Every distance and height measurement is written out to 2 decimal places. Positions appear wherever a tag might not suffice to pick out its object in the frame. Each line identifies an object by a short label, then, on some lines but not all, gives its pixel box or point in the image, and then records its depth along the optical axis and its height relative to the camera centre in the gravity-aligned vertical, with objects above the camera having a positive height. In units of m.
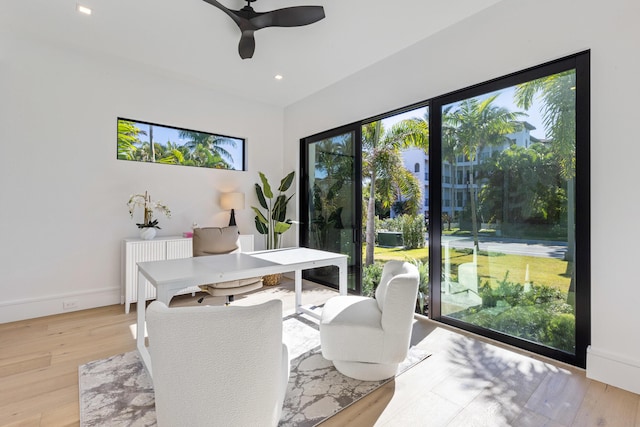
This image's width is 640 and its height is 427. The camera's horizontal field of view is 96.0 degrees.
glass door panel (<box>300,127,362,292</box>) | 4.02 +0.18
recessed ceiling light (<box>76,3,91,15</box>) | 2.58 +1.83
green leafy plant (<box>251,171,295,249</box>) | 4.69 +0.01
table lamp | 4.30 +0.13
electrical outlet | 3.30 -1.08
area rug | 1.64 -1.18
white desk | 1.93 -0.46
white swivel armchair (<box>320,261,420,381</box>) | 1.91 -0.85
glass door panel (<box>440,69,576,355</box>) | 2.25 +0.00
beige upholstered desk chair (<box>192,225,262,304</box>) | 2.98 -0.44
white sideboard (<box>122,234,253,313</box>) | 3.37 -0.53
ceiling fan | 2.29 +1.60
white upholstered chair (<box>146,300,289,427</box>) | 1.04 -0.56
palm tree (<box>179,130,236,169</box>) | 4.28 +1.01
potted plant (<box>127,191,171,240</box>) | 3.57 +0.01
